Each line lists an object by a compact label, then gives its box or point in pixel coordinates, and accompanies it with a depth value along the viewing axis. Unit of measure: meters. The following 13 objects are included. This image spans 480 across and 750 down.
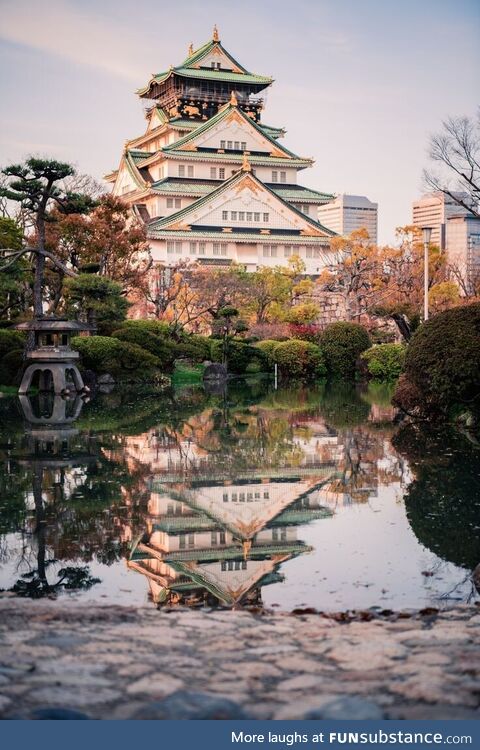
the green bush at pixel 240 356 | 35.25
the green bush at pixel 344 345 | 34.72
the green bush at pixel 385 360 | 33.66
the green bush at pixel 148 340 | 30.28
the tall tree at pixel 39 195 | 24.36
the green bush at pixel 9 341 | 26.83
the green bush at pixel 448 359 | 15.67
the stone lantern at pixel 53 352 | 24.20
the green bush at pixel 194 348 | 34.47
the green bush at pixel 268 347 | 35.66
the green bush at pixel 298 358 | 34.59
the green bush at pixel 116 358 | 28.50
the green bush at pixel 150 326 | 31.14
